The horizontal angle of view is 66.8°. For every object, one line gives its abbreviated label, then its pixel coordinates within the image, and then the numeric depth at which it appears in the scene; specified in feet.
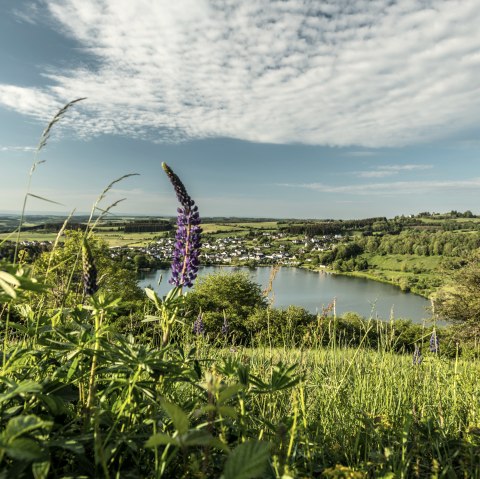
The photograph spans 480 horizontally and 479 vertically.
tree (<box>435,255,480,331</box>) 85.61
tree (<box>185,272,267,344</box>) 89.35
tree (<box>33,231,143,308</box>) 83.92
